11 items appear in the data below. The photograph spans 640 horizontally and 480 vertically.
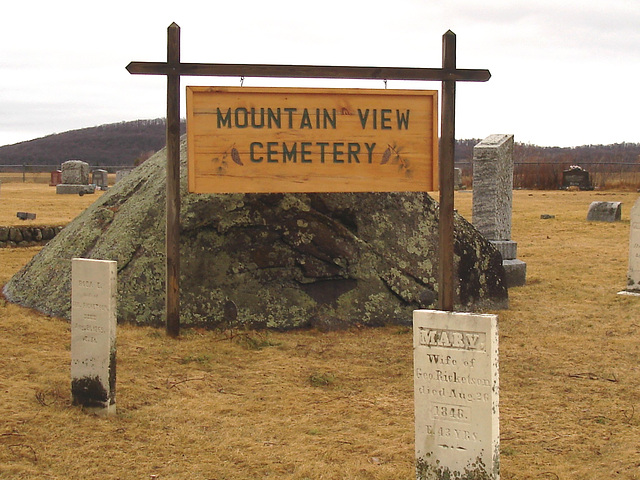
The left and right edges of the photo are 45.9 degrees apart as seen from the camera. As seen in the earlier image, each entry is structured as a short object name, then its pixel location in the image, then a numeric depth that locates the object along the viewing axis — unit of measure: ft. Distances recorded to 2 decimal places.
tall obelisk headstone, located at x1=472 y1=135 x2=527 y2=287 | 36.35
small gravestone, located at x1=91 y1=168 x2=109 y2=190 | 112.06
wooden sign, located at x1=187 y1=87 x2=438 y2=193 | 22.66
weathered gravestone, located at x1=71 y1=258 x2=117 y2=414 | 15.78
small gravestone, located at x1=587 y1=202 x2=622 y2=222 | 58.59
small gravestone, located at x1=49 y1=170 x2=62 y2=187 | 125.05
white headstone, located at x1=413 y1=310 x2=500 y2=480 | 11.54
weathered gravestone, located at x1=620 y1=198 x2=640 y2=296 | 31.68
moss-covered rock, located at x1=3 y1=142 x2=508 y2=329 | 24.18
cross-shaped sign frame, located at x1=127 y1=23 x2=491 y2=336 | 22.65
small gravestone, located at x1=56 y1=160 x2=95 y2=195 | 93.01
